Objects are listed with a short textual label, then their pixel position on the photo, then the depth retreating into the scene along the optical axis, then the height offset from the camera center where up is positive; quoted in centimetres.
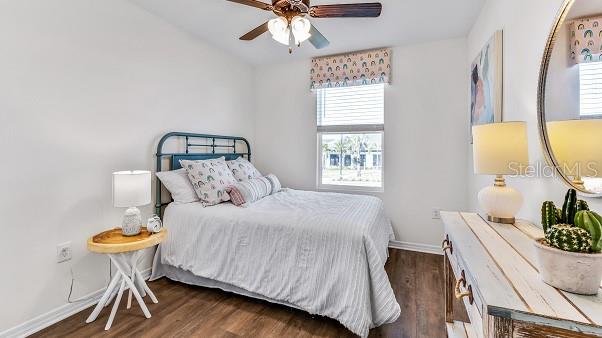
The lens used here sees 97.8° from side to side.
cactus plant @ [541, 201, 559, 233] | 84 -16
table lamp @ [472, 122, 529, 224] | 130 +2
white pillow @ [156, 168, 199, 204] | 255 -22
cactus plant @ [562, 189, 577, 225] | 79 -13
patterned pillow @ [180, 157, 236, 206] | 254 -16
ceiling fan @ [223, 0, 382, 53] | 171 +103
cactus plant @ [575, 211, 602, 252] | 69 -16
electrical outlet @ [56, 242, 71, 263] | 193 -65
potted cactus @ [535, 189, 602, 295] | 68 -24
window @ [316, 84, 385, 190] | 352 +39
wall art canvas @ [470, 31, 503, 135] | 198 +70
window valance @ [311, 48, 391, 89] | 336 +128
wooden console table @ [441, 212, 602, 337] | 62 -35
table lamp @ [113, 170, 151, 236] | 191 -22
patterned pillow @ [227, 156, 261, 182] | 310 -6
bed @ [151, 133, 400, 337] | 172 -68
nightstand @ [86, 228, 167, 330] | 178 -58
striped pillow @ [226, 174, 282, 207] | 253 -26
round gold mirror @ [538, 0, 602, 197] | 93 +27
